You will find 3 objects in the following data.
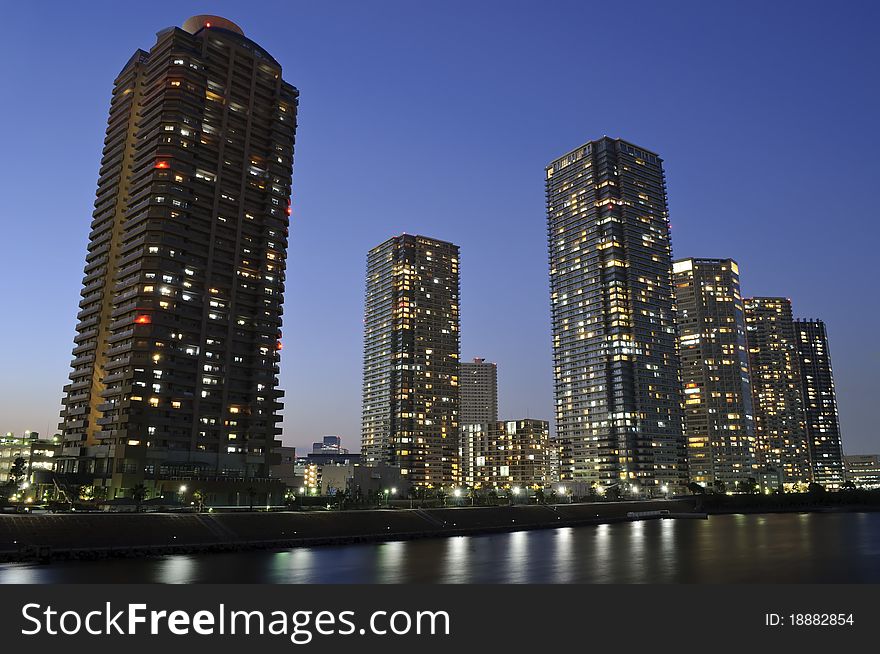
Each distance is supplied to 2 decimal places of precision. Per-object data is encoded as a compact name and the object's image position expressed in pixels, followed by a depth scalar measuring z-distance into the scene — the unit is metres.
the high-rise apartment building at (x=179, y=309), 168.50
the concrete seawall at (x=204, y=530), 83.94
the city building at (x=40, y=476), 153.62
